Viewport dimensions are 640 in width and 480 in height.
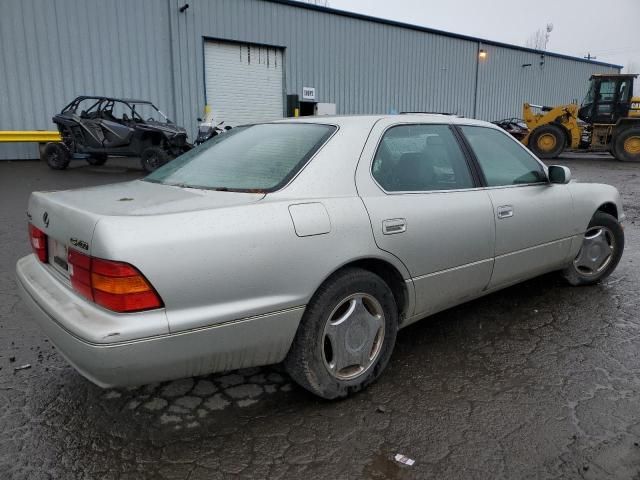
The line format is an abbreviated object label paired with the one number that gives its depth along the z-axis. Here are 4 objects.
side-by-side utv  11.23
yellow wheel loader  17.58
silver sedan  2.02
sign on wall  18.09
